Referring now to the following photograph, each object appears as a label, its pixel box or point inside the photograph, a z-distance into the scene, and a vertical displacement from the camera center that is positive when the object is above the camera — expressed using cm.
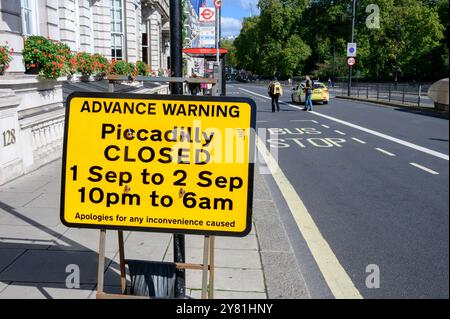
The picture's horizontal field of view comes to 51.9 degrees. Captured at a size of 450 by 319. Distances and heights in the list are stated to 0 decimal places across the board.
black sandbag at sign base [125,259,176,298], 337 -147
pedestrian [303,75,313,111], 2423 -90
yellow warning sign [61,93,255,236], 300 -54
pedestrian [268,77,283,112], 2289 -68
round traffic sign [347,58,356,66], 3625 +125
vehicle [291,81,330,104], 2962 -108
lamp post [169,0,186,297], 367 +26
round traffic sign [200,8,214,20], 1300 +173
